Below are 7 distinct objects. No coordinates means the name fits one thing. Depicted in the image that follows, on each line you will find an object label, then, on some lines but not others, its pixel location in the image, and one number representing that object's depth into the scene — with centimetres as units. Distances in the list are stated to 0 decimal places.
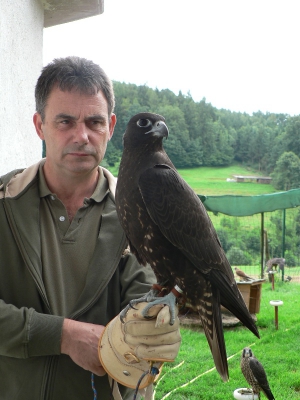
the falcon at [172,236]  151
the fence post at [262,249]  842
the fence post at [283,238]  884
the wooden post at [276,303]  511
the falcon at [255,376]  335
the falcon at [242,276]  632
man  153
